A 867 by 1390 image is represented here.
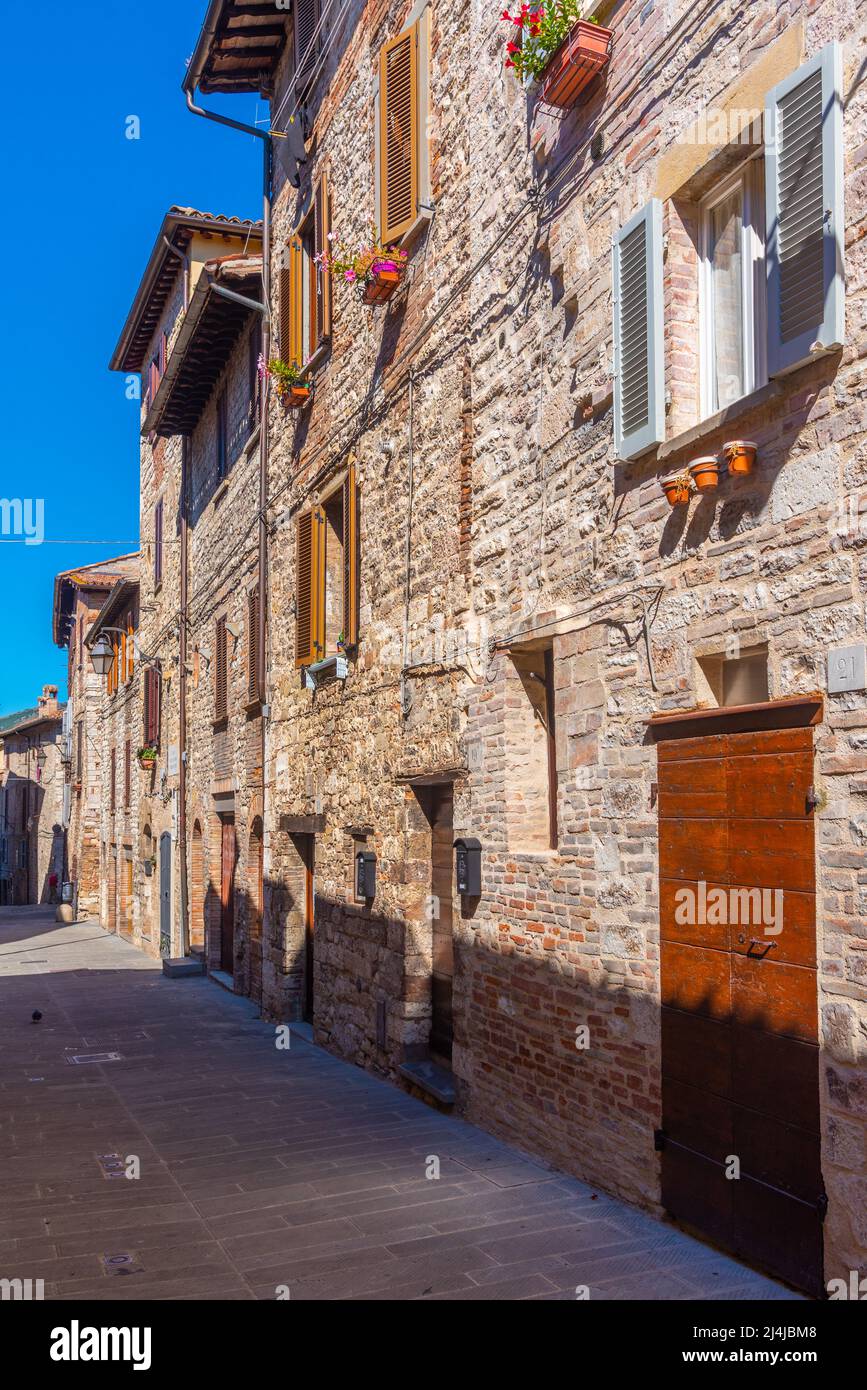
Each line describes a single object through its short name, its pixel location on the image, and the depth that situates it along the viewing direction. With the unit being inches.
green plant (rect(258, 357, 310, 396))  451.5
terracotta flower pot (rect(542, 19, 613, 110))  227.9
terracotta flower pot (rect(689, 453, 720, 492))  188.2
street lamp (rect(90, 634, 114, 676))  912.3
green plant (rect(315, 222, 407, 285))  345.4
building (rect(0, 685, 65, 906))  1587.1
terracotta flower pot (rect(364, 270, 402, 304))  345.4
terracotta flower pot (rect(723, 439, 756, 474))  179.3
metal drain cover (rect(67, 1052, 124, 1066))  406.3
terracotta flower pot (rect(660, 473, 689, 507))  194.5
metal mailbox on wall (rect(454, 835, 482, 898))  282.5
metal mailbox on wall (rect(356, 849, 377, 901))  357.3
